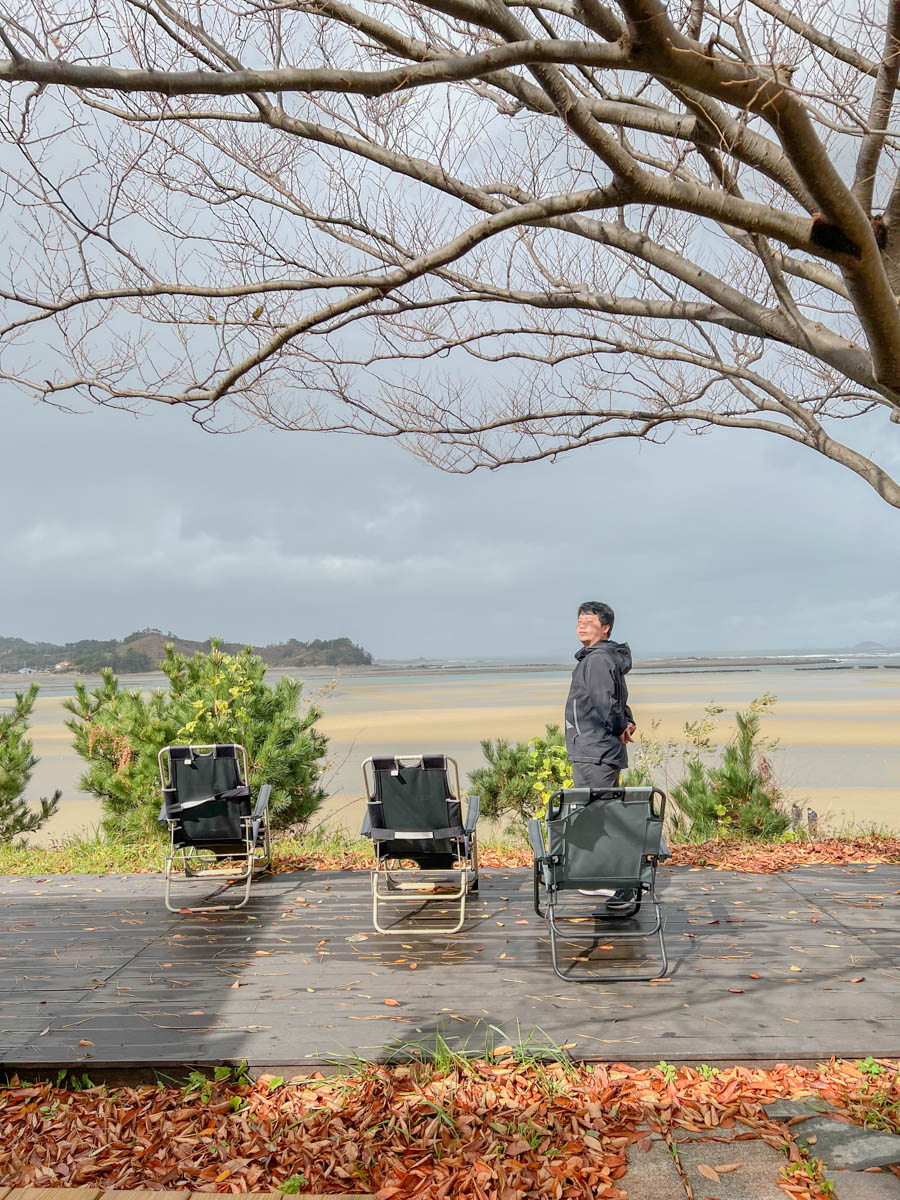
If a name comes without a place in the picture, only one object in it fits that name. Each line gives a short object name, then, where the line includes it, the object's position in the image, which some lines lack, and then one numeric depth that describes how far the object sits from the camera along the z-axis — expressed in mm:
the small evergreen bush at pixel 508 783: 9258
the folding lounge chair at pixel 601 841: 4516
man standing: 5188
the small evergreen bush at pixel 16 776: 9102
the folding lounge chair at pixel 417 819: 5184
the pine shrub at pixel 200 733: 8102
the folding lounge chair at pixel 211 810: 5812
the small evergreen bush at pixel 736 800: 8055
